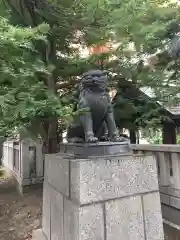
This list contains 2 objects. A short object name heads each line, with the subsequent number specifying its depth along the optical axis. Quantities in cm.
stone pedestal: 261
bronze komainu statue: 299
